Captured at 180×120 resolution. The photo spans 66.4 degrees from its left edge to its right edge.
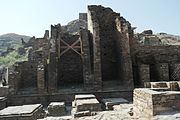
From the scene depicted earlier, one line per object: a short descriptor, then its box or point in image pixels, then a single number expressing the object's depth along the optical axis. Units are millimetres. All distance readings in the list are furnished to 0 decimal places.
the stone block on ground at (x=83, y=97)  6270
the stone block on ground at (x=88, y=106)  5247
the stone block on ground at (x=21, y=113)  4942
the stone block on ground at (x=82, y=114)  4521
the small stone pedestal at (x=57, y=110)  5978
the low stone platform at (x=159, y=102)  3574
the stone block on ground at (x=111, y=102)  6139
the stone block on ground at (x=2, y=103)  7016
